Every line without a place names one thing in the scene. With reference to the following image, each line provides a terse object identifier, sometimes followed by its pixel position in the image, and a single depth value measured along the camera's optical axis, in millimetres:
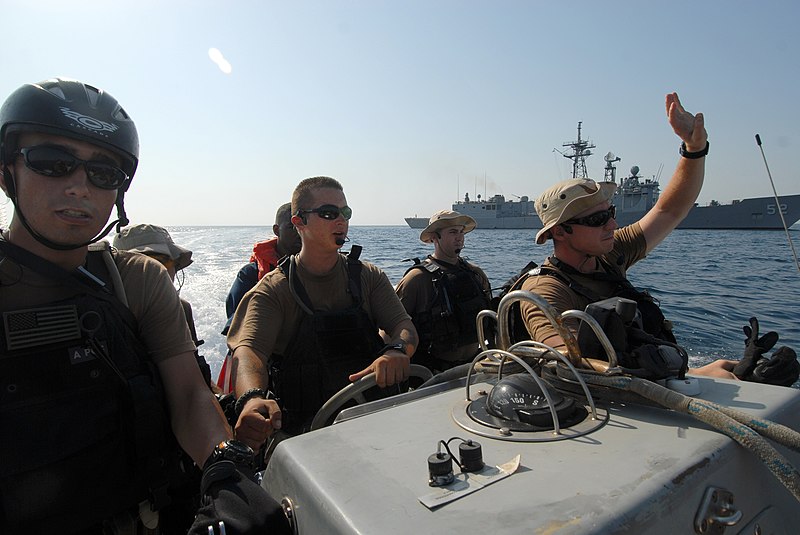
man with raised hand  2436
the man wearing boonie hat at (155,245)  3477
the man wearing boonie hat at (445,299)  4594
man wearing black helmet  1410
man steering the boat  2564
